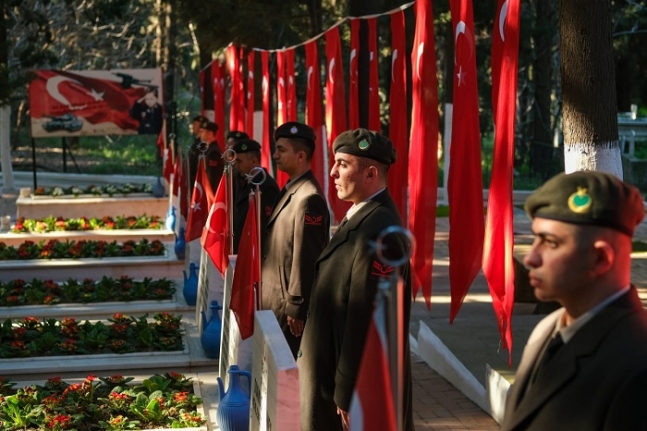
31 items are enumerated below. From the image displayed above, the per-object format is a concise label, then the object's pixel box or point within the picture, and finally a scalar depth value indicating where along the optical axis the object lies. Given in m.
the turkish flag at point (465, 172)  7.62
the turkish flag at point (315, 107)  14.34
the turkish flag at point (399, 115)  10.26
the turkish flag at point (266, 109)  18.42
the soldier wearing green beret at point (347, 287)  4.90
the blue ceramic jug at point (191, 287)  11.73
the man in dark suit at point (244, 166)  9.29
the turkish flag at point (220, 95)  23.03
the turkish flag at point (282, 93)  17.08
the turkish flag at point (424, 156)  8.76
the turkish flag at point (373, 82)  11.80
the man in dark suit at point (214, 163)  14.30
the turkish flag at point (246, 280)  6.97
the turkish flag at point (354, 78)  12.49
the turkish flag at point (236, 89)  21.38
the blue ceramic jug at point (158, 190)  20.39
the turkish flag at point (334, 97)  12.84
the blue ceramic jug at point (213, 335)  9.29
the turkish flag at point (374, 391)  3.29
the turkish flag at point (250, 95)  20.19
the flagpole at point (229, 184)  8.86
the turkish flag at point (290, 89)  16.44
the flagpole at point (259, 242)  7.11
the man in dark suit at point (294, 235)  6.48
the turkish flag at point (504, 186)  6.73
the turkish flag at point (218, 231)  9.08
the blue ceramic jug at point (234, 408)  6.15
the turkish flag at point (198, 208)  11.35
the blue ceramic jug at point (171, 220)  16.38
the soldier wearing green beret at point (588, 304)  2.62
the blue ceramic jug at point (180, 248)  14.20
